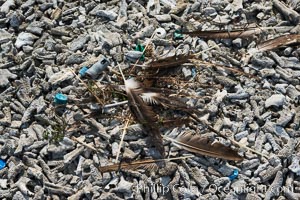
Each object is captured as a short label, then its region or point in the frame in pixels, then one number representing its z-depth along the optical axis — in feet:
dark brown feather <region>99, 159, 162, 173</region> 8.34
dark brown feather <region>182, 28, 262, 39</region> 9.49
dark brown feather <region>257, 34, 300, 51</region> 9.44
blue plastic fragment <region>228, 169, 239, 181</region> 8.32
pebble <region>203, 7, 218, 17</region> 9.77
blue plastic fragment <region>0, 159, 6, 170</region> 8.55
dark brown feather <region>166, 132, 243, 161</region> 8.35
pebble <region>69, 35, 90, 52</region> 9.41
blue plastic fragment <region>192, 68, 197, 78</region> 9.09
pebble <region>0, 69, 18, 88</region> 9.13
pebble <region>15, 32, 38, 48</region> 9.53
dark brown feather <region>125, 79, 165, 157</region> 8.46
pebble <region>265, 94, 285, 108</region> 8.85
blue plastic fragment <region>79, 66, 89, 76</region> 9.09
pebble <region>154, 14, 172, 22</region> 9.68
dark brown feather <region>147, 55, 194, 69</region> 9.02
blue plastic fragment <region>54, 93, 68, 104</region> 8.84
